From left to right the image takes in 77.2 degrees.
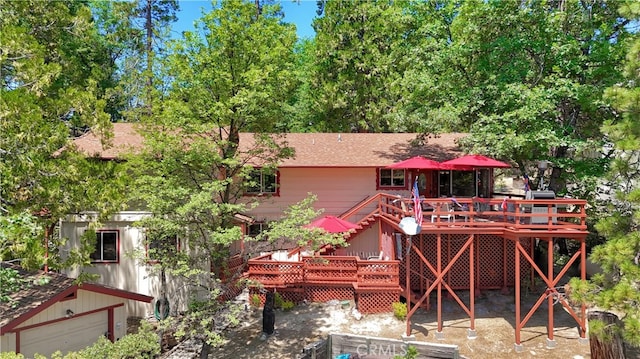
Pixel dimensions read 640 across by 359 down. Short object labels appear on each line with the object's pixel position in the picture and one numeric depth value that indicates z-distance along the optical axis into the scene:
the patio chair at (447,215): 12.83
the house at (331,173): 17.83
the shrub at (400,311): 13.70
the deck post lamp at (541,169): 14.52
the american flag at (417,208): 12.45
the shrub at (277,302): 14.87
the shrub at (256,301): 15.16
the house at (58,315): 9.83
